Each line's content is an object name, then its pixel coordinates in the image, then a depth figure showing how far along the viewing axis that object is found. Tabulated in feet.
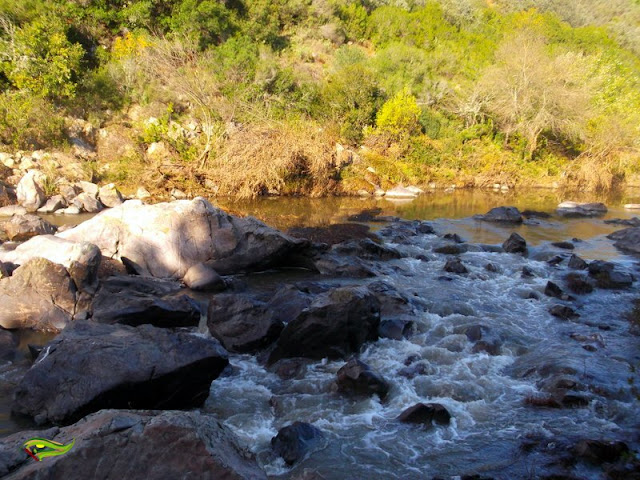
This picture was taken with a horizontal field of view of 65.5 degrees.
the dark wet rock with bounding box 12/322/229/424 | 18.71
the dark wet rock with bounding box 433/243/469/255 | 46.44
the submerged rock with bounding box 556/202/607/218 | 67.72
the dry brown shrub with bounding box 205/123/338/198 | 64.13
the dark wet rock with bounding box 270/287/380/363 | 25.38
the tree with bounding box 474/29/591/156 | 90.84
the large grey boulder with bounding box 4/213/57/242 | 42.34
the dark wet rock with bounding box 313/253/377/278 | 38.34
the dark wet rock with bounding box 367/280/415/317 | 30.89
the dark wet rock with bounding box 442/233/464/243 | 51.37
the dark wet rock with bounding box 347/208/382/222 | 59.06
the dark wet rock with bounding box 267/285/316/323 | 29.55
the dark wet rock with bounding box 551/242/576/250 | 49.44
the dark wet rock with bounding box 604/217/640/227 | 61.99
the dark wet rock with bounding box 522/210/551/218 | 65.92
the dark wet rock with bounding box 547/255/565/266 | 43.41
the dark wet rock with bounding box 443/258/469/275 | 40.34
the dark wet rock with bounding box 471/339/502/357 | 26.37
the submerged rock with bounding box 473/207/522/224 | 61.52
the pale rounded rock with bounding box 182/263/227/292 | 34.22
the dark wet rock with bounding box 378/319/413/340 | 28.12
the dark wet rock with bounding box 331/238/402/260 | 43.80
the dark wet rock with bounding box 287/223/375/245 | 48.36
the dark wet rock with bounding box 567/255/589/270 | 41.99
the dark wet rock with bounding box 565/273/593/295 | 36.37
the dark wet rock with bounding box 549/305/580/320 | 31.40
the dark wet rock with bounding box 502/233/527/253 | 47.47
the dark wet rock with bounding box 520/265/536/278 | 39.60
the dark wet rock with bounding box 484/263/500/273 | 41.16
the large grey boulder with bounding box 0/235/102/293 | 29.27
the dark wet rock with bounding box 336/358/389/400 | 21.93
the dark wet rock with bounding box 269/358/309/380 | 23.79
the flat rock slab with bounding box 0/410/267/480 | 11.33
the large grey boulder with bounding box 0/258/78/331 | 26.83
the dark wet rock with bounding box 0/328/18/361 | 23.76
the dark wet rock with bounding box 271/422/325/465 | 17.69
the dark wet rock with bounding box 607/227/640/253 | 49.78
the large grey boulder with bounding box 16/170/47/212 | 53.11
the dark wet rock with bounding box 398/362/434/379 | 23.79
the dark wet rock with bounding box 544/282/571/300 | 35.04
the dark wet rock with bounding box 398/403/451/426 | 20.01
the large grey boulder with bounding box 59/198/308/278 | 36.11
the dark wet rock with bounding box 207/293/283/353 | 26.32
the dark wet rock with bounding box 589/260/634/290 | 37.91
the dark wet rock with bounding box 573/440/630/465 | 17.37
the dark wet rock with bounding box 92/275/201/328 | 26.78
